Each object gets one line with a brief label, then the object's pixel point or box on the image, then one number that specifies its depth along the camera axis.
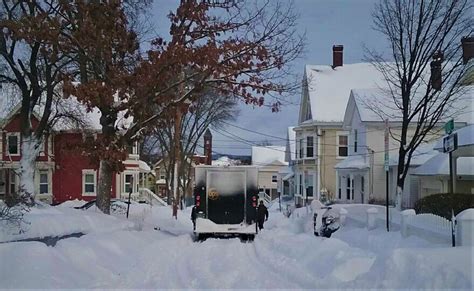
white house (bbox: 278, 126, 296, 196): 64.19
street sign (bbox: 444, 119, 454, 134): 14.76
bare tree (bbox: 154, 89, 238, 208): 49.18
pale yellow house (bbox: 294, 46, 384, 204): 50.75
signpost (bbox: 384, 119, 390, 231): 18.24
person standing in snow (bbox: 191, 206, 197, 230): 24.00
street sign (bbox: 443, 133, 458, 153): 14.42
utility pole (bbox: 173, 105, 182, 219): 35.88
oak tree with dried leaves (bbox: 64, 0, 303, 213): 21.70
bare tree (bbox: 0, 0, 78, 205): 22.38
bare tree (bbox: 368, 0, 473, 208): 25.56
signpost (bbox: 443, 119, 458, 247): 14.44
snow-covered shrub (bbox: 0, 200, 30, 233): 15.41
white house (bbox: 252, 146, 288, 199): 96.98
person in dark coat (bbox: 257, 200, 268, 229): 29.85
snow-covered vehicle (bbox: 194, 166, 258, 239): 23.86
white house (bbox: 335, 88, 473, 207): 36.91
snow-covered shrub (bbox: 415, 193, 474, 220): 19.00
